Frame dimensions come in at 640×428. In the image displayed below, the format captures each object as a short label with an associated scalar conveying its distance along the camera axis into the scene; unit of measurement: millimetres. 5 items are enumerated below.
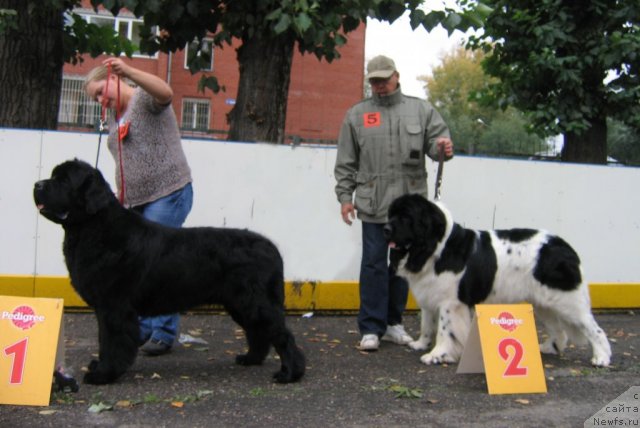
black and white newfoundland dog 5199
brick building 31219
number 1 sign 4012
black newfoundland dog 4336
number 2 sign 4551
